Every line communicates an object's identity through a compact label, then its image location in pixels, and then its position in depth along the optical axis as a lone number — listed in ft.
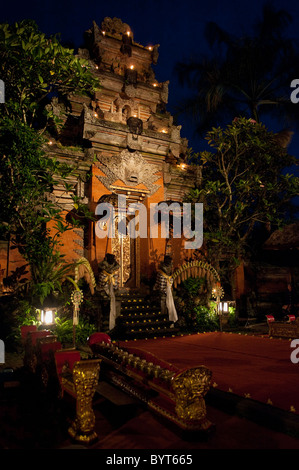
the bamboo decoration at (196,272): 37.47
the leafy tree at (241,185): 41.24
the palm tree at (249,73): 53.16
